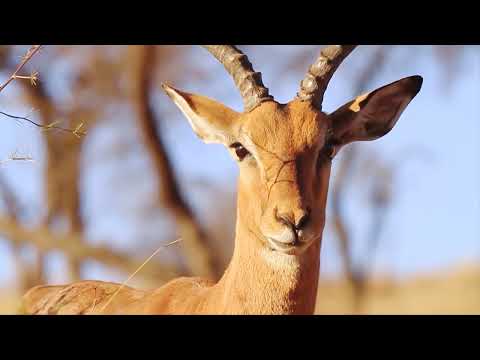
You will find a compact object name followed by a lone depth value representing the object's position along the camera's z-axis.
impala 12.92
